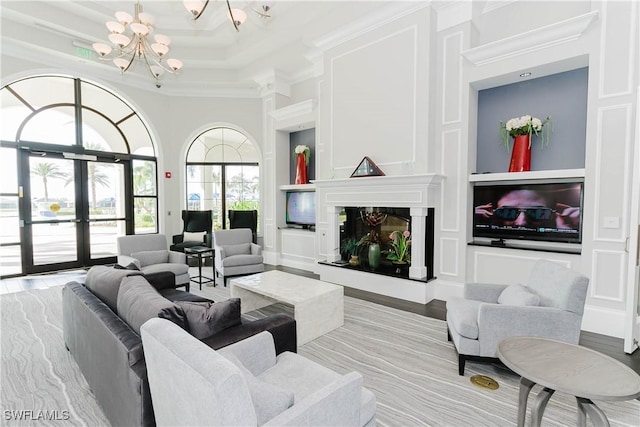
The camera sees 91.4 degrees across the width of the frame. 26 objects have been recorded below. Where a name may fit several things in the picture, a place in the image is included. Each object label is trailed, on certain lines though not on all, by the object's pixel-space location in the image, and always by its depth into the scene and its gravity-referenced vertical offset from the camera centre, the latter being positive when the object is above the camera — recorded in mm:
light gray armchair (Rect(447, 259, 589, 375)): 2215 -837
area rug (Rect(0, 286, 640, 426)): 1959 -1330
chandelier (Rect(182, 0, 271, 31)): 2982 +1881
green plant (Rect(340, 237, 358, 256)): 4969 -719
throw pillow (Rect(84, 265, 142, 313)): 2127 -593
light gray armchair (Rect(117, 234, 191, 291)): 4230 -773
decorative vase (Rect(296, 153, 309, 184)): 6199 +651
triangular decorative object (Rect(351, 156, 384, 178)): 4471 +476
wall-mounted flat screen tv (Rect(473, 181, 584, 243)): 3443 -104
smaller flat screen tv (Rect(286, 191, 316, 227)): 6090 -126
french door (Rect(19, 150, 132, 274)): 5312 -142
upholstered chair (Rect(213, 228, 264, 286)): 4871 -861
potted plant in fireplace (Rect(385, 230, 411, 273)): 4480 -680
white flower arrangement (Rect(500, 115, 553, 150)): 3654 +895
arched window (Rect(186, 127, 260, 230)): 7086 +697
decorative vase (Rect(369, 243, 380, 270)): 4578 -792
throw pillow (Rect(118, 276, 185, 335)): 1644 -580
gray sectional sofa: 1489 -769
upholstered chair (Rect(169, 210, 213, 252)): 6008 -570
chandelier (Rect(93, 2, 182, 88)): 3295 +1836
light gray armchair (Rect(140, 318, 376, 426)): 978 -709
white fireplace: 4105 -39
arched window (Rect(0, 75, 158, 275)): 5164 +586
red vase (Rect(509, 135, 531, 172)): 3693 +577
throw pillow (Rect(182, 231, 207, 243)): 6031 -687
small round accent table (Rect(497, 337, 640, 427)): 1369 -814
